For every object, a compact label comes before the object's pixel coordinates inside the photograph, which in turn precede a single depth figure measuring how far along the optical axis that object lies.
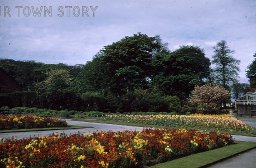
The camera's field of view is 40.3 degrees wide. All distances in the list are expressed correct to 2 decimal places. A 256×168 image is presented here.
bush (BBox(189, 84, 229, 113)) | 41.94
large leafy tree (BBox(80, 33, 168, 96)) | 54.72
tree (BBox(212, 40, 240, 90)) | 80.12
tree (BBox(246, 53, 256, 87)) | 84.06
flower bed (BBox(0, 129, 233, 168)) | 8.69
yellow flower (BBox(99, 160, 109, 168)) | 8.65
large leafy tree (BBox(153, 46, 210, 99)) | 55.19
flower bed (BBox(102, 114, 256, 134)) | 23.39
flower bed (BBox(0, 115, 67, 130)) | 20.69
